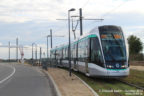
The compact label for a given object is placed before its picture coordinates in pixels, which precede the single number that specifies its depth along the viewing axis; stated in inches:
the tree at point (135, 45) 3088.1
